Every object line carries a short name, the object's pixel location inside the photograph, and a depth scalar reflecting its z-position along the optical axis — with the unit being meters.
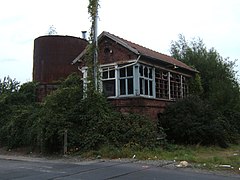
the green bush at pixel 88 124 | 13.20
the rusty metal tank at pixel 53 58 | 20.84
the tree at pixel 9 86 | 19.98
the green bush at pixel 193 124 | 15.46
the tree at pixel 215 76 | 20.91
